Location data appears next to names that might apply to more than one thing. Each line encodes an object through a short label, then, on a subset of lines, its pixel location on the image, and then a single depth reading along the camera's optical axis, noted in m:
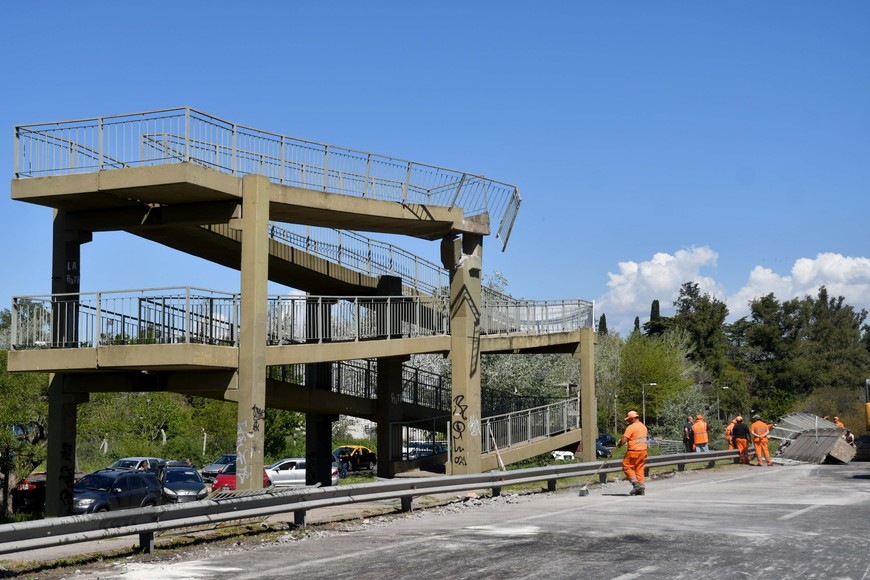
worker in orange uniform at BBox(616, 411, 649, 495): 18.20
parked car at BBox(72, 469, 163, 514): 23.56
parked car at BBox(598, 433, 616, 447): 66.99
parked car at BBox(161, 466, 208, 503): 30.30
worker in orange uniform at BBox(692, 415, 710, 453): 29.41
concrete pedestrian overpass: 20.03
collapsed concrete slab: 31.78
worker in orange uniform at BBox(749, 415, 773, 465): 29.47
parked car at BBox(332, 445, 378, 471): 48.50
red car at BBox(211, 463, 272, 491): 37.91
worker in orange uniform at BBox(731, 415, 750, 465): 29.75
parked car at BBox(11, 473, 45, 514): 31.50
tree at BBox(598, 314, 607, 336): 114.56
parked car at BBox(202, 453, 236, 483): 44.03
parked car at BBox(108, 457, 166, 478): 37.76
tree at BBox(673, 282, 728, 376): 97.50
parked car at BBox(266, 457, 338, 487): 39.78
